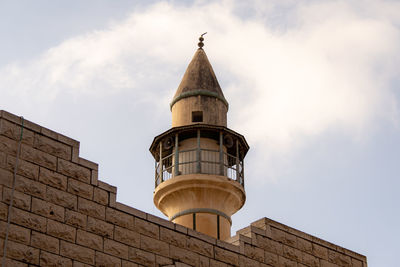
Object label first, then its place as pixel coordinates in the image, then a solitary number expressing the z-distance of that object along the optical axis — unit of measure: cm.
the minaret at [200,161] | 2177
